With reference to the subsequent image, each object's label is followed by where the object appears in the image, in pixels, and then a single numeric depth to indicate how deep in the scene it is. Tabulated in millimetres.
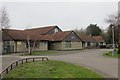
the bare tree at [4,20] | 22843
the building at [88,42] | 34744
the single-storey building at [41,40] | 21957
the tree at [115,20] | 23429
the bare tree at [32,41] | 23353
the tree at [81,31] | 52922
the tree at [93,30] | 46651
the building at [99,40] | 39031
